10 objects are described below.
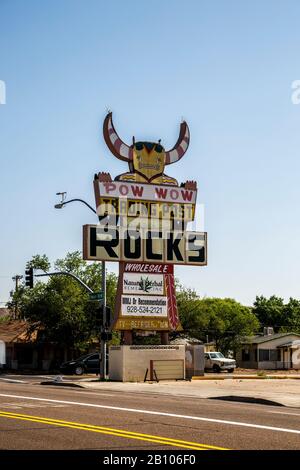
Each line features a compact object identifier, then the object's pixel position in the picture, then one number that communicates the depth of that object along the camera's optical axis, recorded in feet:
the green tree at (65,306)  180.04
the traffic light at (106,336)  123.54
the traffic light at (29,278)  133.18
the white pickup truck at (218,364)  182.09
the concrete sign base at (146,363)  123.13
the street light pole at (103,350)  123.60
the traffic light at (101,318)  124.98
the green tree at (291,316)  343.05
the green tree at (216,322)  215.92
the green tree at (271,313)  382.53
